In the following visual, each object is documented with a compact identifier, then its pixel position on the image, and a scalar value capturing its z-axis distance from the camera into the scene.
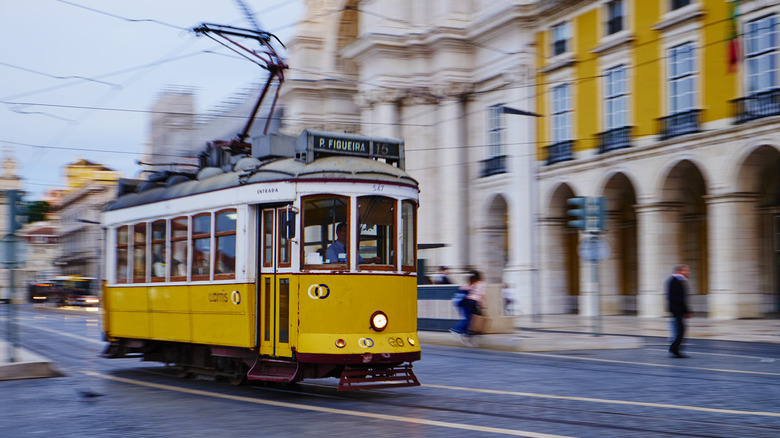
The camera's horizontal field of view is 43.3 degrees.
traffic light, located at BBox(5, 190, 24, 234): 15.24
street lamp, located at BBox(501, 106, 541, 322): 39.41
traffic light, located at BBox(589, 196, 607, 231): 21.70
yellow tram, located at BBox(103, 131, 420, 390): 11.50
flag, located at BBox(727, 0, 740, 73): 26.33
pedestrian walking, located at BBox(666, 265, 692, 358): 17.31
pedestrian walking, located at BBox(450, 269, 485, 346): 21.25
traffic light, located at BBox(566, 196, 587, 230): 21.50
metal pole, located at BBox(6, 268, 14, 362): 15.01
